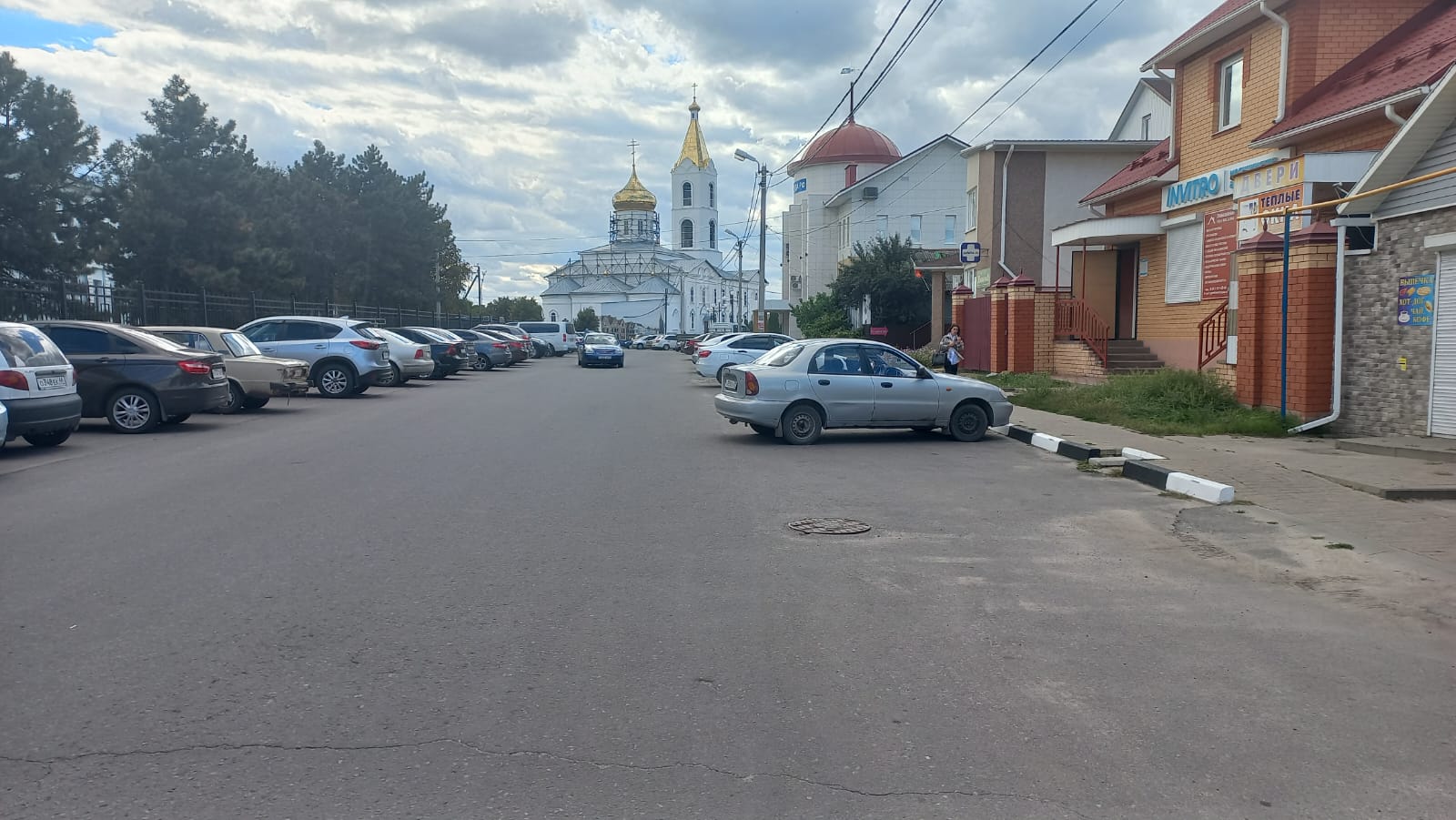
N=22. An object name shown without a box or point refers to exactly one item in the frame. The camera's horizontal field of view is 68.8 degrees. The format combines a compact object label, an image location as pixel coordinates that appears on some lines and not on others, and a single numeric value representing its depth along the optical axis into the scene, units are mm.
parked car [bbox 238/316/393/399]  22359
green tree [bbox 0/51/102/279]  30719
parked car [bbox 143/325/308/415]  17750
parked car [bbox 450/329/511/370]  38094
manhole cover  8453
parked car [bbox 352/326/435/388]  26688
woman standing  24578
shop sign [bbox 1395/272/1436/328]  12672
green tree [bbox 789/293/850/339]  47438
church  117625
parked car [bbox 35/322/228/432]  14758
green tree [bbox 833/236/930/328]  44500
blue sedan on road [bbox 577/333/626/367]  41031
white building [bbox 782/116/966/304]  56906
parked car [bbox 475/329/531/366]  40903
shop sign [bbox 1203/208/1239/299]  20516
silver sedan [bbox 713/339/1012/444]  14188
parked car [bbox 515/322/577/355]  57000
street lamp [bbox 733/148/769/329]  44203
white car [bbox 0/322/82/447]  11867
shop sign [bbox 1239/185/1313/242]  16812
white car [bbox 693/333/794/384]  27922
